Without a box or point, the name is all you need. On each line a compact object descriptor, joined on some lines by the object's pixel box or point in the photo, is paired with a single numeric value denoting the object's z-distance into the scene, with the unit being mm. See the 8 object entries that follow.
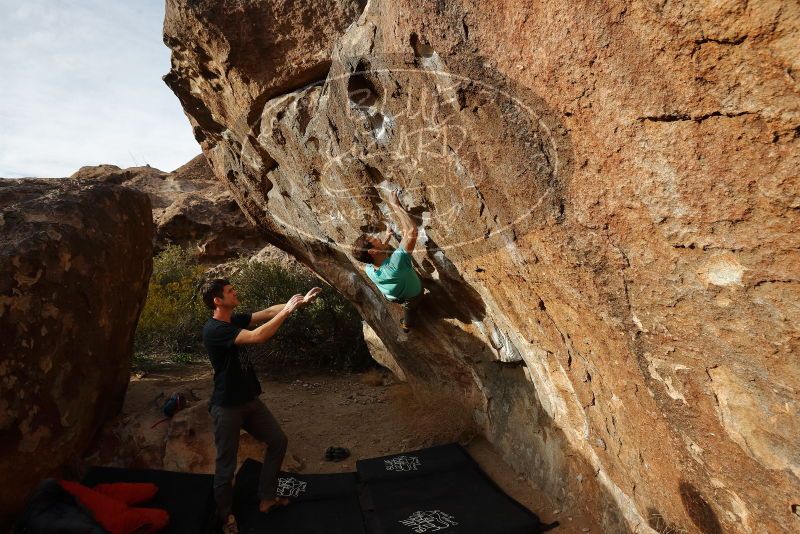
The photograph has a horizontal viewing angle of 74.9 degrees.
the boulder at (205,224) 12195
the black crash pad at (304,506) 3473
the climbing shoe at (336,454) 4723
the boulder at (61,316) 3648
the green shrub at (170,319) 8234
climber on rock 3520
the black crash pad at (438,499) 3273
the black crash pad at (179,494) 3463
